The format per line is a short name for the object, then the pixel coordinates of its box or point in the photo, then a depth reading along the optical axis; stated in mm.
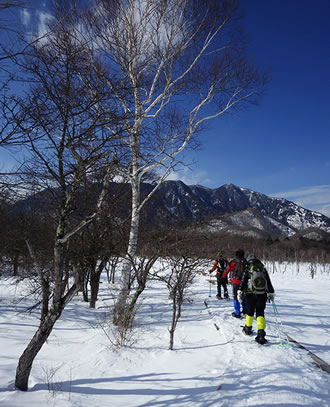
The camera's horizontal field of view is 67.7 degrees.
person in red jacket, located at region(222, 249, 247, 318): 7418
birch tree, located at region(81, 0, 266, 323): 6430
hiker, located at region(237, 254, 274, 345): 5129
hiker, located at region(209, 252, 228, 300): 10721
